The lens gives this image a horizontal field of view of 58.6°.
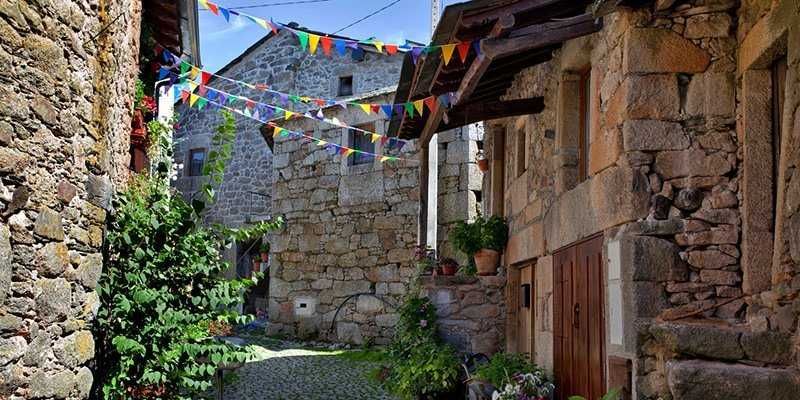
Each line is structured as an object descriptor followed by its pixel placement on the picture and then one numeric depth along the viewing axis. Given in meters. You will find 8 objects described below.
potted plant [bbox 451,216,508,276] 7.43
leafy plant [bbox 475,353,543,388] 5.58
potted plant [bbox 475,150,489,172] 8.52
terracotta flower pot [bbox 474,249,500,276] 7.47
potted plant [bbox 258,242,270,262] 13.45
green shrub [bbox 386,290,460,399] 6.31
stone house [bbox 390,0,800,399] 3.15
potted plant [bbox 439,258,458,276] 8.08
